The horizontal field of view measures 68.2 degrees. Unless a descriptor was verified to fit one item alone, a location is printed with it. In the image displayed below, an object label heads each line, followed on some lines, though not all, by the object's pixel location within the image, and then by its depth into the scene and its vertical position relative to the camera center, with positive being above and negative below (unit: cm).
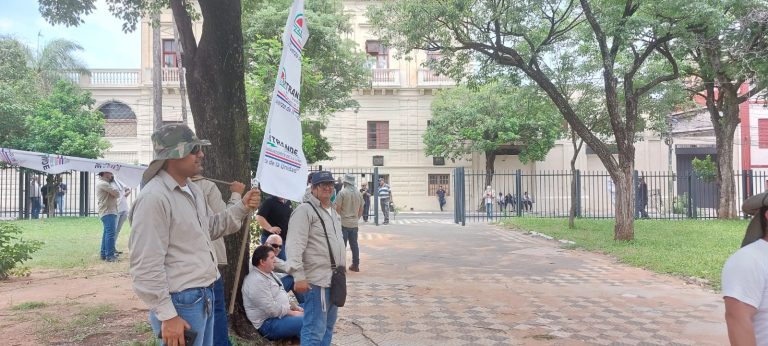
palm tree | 2738 +603
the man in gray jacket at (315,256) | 396 -52
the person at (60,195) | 2153 -38
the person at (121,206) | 980 -38
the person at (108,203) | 933 -30
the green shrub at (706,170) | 2158 +40
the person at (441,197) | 2967 -78
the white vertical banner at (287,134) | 385 +36
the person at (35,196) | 2071 -40
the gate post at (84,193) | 2109 -31
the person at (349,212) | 923 -48
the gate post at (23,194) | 2027 -35
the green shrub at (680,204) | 2291 -98
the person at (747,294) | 219 -44
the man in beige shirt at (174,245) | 257 -29
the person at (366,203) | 1998 -75
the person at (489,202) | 2297 -87
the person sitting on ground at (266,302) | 489 -103
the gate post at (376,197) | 1934 -49
